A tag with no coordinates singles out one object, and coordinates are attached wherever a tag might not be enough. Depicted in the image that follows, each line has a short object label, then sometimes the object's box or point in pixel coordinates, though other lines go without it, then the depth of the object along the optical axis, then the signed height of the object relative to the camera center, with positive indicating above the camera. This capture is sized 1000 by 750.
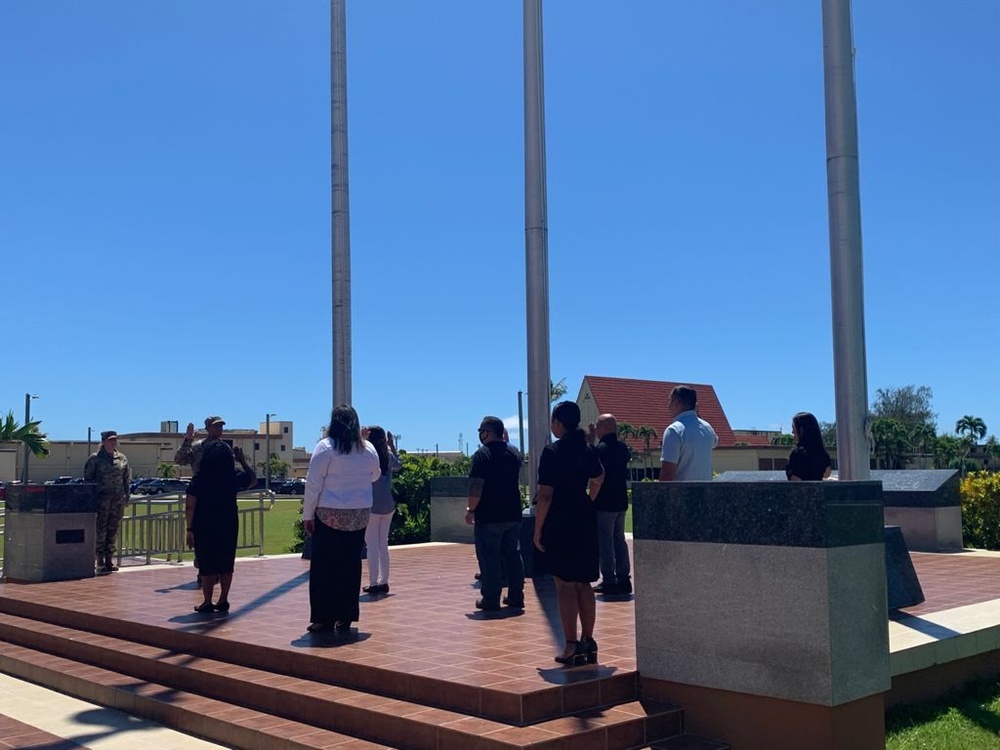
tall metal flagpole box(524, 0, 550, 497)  10.61 +2.39
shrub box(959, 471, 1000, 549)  15.02 -1.10
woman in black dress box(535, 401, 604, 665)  6.26 -0.56
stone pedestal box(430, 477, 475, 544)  16.52 -1.01
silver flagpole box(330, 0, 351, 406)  12.68 +3.21
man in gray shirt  7.44 +0.02
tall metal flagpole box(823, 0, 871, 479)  7.79 +1.64
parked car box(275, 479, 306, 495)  74.69 -2.65
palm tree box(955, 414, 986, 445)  106.12 +1.77
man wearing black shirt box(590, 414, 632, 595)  9.30 -0.58
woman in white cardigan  7.81 -0.57
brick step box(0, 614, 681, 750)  5.34 -1.59
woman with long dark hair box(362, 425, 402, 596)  9.72 -0.67
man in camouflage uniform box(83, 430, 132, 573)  12.71 -0.34
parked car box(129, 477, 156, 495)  65.21 -1.89
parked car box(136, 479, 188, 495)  64.78 -2.03
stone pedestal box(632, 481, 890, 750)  5.33 -0.96
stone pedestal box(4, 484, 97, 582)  12.18 -0.94
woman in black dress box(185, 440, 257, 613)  8.99 -0.58
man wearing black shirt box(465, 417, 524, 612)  8.61 -0.47
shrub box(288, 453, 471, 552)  18.31 -1.03
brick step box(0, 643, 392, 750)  5.95 -1.77
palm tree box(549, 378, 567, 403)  62.58 +3.82
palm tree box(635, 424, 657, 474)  67.12 +0.96
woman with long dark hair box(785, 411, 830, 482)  7.69 -0.05
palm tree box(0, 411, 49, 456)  15.59 +0.37
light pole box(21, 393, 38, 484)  55.86 +3.37
